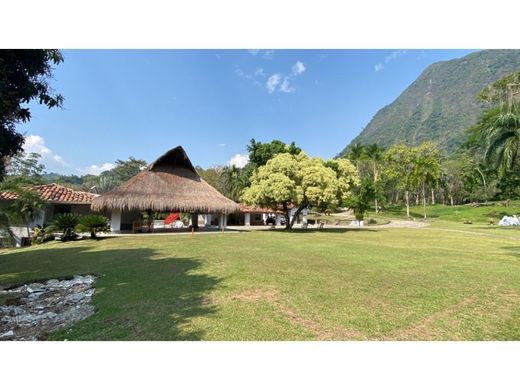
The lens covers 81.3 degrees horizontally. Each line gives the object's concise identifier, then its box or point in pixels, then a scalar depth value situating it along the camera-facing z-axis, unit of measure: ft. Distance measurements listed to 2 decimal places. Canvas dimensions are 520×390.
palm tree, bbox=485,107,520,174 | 62.69
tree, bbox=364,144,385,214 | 157.48
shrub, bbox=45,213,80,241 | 52.06
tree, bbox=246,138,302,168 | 116.47
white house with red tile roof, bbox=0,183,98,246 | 59.77
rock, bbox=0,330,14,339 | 13.66
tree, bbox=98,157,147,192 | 208.85
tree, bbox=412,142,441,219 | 126.93
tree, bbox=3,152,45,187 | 90.75
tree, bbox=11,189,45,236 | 52.24
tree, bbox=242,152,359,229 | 67.10
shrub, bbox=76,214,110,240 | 52.95
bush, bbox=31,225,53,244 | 53.01
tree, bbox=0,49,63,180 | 17.83
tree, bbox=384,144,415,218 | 144.46
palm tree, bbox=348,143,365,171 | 166.56
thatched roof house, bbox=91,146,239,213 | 64.64
